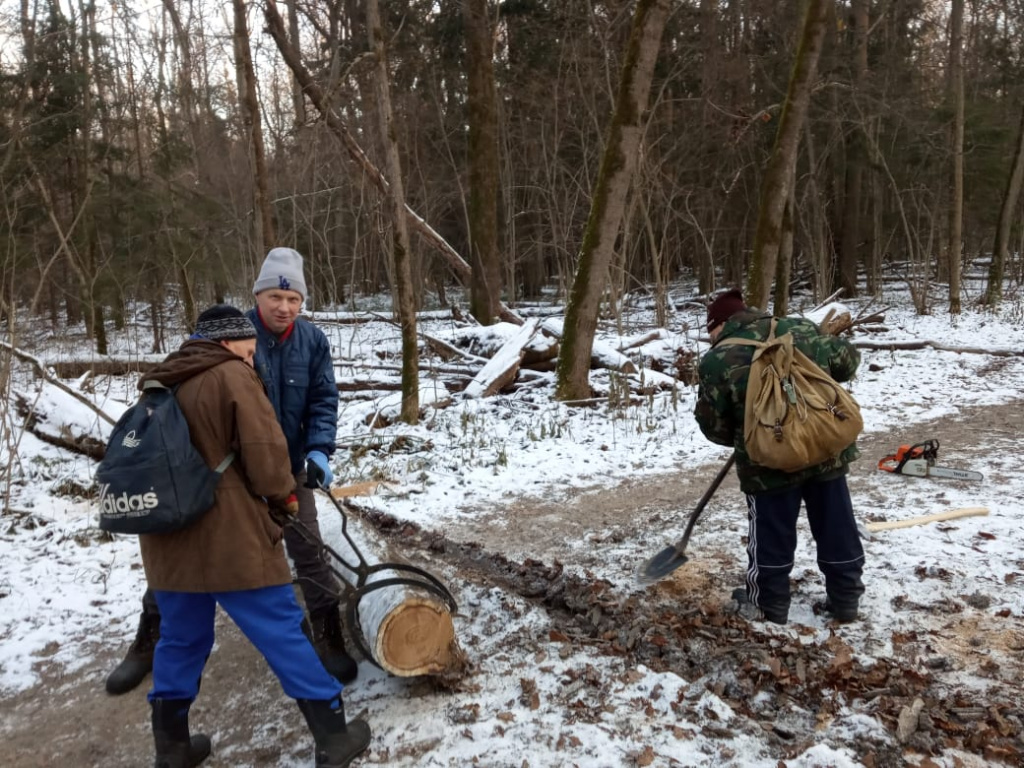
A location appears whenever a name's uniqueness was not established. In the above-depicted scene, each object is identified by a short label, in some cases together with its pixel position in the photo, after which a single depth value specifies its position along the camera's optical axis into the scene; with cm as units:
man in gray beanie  320
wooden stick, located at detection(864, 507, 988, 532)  468
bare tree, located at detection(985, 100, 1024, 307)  1708
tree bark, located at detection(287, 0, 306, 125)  813
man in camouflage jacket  344
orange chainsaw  567
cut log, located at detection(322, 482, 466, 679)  304
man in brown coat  246
